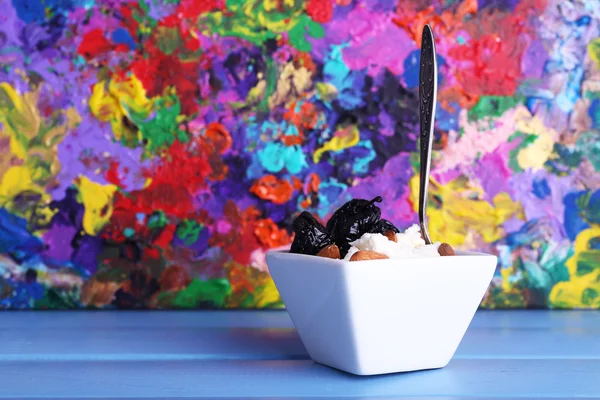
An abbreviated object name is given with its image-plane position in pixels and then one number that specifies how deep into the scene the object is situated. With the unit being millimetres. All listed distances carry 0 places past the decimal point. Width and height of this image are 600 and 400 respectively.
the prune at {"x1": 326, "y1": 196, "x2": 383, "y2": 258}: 852
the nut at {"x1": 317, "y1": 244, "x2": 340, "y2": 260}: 788
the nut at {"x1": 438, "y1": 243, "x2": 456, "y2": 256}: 807
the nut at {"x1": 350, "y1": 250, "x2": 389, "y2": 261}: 741
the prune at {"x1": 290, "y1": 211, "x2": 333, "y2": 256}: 820
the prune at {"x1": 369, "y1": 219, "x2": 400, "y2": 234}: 859
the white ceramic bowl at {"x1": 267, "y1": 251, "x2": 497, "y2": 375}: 733
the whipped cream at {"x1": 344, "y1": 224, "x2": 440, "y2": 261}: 775
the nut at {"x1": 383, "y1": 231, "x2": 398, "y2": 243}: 817
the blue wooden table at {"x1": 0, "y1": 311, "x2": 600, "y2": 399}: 736
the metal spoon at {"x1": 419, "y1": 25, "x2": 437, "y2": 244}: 907
